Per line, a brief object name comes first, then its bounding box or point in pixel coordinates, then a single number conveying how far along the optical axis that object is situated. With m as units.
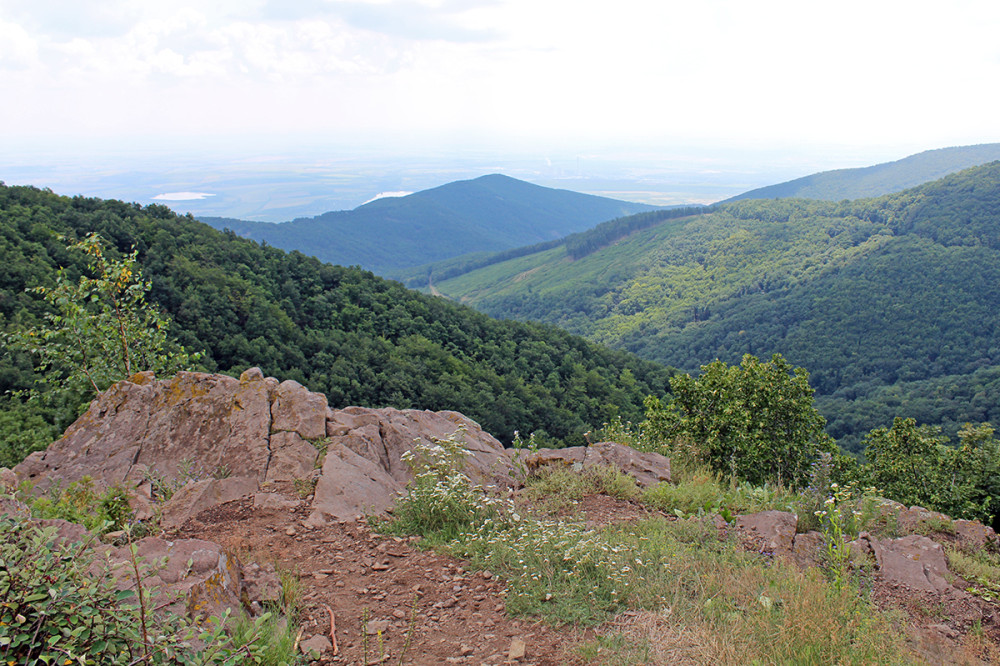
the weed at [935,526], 6.60
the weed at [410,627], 3.75
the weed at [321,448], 7.57
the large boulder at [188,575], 3.27
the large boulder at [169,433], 7.61
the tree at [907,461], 14.77
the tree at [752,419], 10.91
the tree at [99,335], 9.49
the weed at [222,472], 7.43
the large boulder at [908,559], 5.10
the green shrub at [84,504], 4.90
